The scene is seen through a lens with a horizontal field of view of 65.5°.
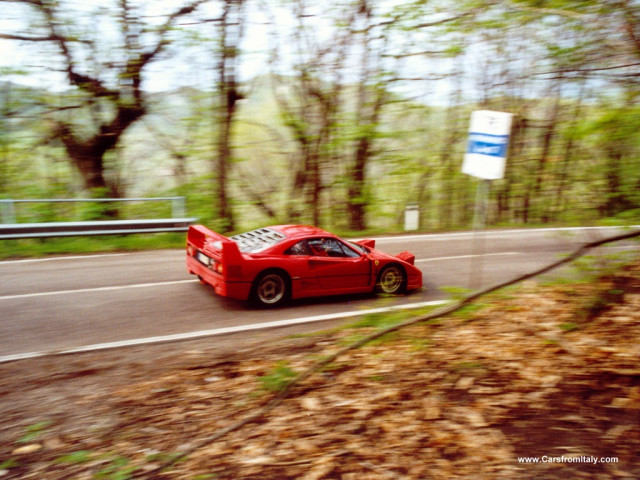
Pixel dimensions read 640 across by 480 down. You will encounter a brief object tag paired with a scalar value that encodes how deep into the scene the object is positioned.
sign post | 6.30
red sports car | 7.20
